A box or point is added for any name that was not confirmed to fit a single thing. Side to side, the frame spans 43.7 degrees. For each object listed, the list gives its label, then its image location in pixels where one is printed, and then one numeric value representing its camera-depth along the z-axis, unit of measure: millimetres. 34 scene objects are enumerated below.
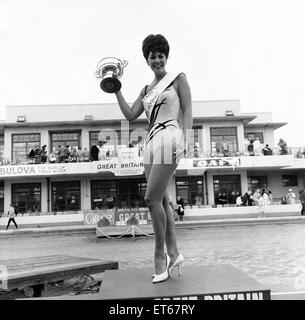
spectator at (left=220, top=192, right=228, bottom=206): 29447
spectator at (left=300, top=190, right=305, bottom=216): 26812
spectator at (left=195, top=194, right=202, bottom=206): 29431
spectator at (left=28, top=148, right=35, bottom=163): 27602
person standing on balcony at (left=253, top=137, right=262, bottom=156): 28688
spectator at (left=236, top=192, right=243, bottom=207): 26188
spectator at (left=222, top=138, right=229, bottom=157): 27953
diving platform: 2520
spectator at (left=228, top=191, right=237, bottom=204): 27945
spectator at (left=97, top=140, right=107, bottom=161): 27736
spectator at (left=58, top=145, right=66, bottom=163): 27844
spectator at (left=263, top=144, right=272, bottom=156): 28731
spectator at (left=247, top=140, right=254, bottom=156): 29012
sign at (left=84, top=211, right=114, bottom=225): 20959
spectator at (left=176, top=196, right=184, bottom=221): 24512
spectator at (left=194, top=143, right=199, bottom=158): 27831
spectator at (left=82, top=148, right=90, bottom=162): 28006
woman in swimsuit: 3232
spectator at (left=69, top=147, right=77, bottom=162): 27891
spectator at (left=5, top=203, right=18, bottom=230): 23312
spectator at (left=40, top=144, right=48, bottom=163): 27638
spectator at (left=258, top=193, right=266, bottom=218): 24972
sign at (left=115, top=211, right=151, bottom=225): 19703
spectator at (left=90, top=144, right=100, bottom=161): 27516
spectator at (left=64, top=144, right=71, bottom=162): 27909
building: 29203
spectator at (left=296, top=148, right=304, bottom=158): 32166
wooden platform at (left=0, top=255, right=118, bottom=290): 3879
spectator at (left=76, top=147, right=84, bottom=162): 27892
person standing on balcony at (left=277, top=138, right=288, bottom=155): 28862
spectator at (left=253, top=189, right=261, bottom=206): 26203
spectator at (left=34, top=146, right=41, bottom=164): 27550
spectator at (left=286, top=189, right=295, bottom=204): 26089
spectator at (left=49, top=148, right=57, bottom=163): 27734
